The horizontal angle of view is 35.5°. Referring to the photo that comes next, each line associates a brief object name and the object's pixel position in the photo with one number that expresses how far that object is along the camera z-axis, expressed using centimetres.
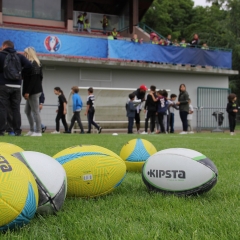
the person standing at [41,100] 1309
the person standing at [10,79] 912
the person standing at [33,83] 996
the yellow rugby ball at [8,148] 308
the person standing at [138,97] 1635
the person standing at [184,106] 1603
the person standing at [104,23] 2708
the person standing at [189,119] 2064
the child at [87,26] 2602
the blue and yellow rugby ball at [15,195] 205
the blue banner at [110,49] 2036
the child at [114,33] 2566
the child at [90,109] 1603
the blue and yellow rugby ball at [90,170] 298
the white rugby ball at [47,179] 243
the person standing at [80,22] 2559
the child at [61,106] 1518
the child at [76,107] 1512
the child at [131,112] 1568
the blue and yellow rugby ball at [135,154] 453
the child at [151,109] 1602
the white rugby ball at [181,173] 300
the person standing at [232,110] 1576
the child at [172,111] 1831
